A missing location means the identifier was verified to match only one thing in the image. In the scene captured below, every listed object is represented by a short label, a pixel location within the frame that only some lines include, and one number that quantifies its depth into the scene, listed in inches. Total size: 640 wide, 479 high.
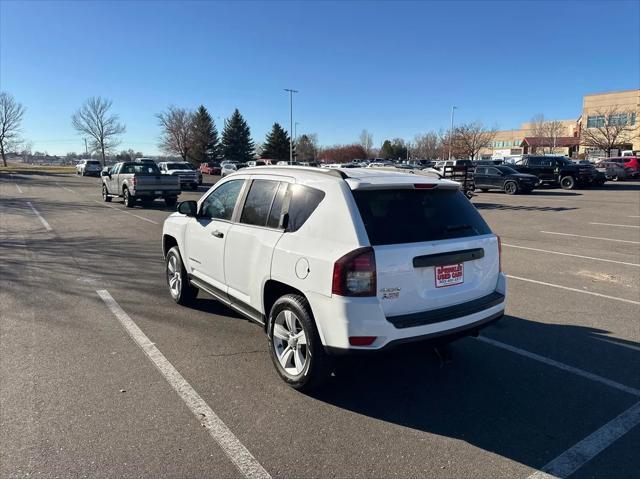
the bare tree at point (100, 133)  3358.8
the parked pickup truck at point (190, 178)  1207.6
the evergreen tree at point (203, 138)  3344.0
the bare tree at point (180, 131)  3383.4
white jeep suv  127.7
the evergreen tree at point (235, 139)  3398.1
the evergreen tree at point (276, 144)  3410.4
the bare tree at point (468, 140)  2719.0
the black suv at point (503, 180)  1024.2
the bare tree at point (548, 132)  3293.3
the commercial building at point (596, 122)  2684.5
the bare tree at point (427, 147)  4037.9
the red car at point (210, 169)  2465.6
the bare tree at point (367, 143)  4876.0
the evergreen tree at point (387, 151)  4402.1
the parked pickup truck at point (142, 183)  758.1
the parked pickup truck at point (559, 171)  1148.5
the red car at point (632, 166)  1462.8
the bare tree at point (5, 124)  3026.6
